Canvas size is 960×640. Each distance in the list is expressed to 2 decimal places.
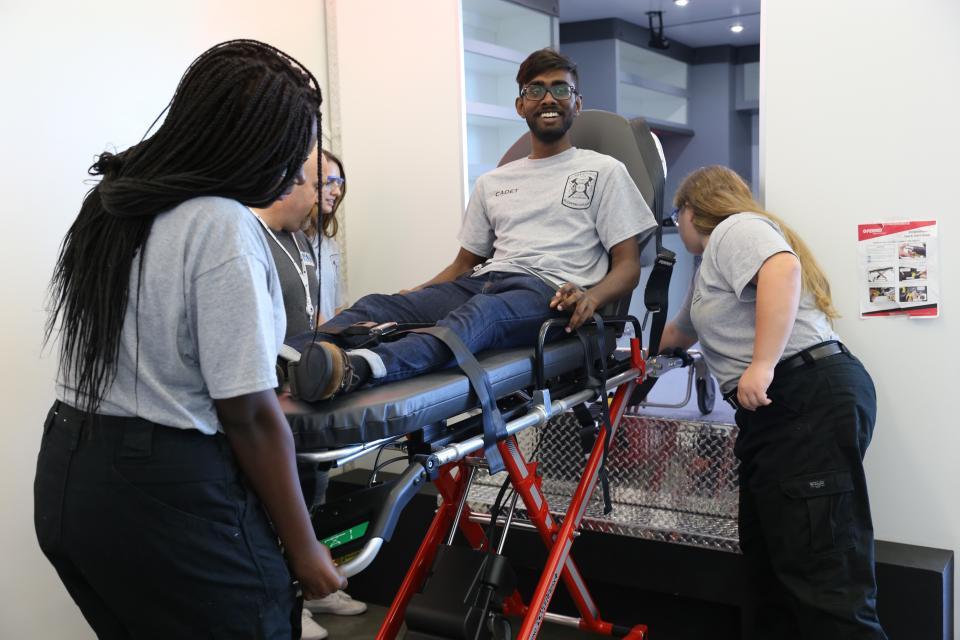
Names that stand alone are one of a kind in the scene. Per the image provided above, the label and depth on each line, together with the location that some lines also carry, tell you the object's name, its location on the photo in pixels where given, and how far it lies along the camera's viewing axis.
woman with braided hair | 1.32
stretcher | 1.62
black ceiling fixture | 7.39
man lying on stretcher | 2.51
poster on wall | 2.73
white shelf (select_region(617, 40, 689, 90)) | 7.68
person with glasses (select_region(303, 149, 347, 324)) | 3.23
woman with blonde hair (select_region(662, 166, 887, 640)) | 2.40
